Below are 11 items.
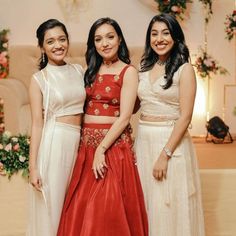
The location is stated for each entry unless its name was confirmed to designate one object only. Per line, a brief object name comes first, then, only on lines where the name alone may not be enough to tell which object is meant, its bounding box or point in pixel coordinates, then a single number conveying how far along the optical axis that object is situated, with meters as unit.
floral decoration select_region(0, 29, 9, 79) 4.95
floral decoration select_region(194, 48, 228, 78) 5.25
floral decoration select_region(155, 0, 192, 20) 5.05
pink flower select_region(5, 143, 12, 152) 2.69
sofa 4.81
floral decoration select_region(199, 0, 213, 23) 5.20
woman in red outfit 2.09
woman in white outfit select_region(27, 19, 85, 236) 2.14
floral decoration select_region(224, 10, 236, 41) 5.21
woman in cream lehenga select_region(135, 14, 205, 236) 2.08
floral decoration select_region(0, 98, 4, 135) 4.97
